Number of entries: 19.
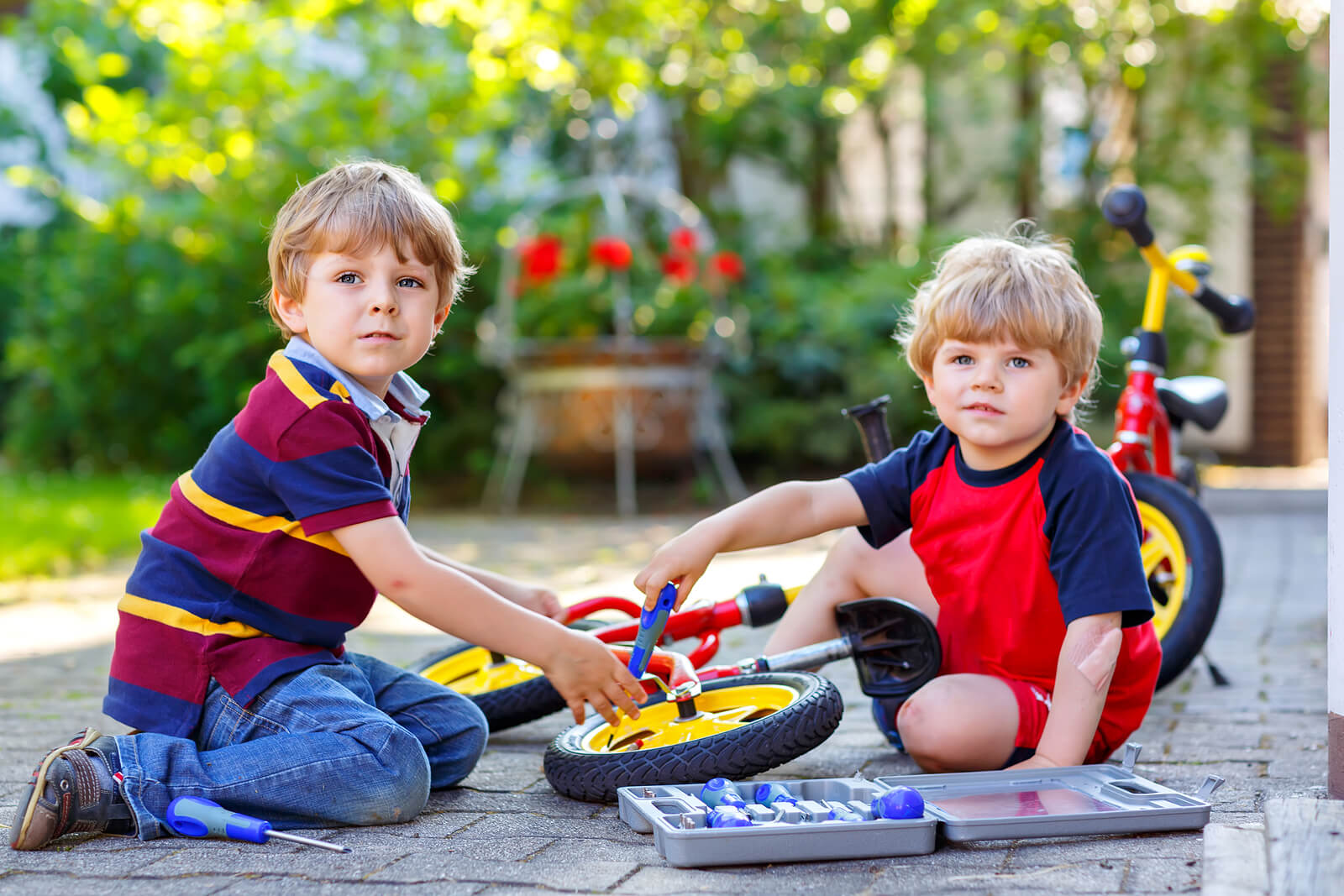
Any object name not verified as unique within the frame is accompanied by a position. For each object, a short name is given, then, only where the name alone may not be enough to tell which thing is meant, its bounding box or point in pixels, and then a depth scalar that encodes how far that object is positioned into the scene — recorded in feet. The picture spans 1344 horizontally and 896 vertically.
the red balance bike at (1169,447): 10.17
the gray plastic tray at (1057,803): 8.44
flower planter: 24.99
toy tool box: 8.32
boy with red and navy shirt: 8.92
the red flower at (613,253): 24.76
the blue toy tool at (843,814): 8.45
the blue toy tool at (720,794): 8.54
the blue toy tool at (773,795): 8.58
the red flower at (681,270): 25.88
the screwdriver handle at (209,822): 8.60
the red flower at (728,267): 25.91
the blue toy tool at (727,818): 8.37
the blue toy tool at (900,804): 8.44
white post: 8.48
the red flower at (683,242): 25.82
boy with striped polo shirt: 8.73
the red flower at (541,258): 25.29
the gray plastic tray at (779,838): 8.30
